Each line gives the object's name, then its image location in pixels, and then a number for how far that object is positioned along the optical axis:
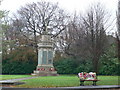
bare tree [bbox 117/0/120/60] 17.03
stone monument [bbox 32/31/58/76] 34.88
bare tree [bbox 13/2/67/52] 47.66
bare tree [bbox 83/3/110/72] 20.14
